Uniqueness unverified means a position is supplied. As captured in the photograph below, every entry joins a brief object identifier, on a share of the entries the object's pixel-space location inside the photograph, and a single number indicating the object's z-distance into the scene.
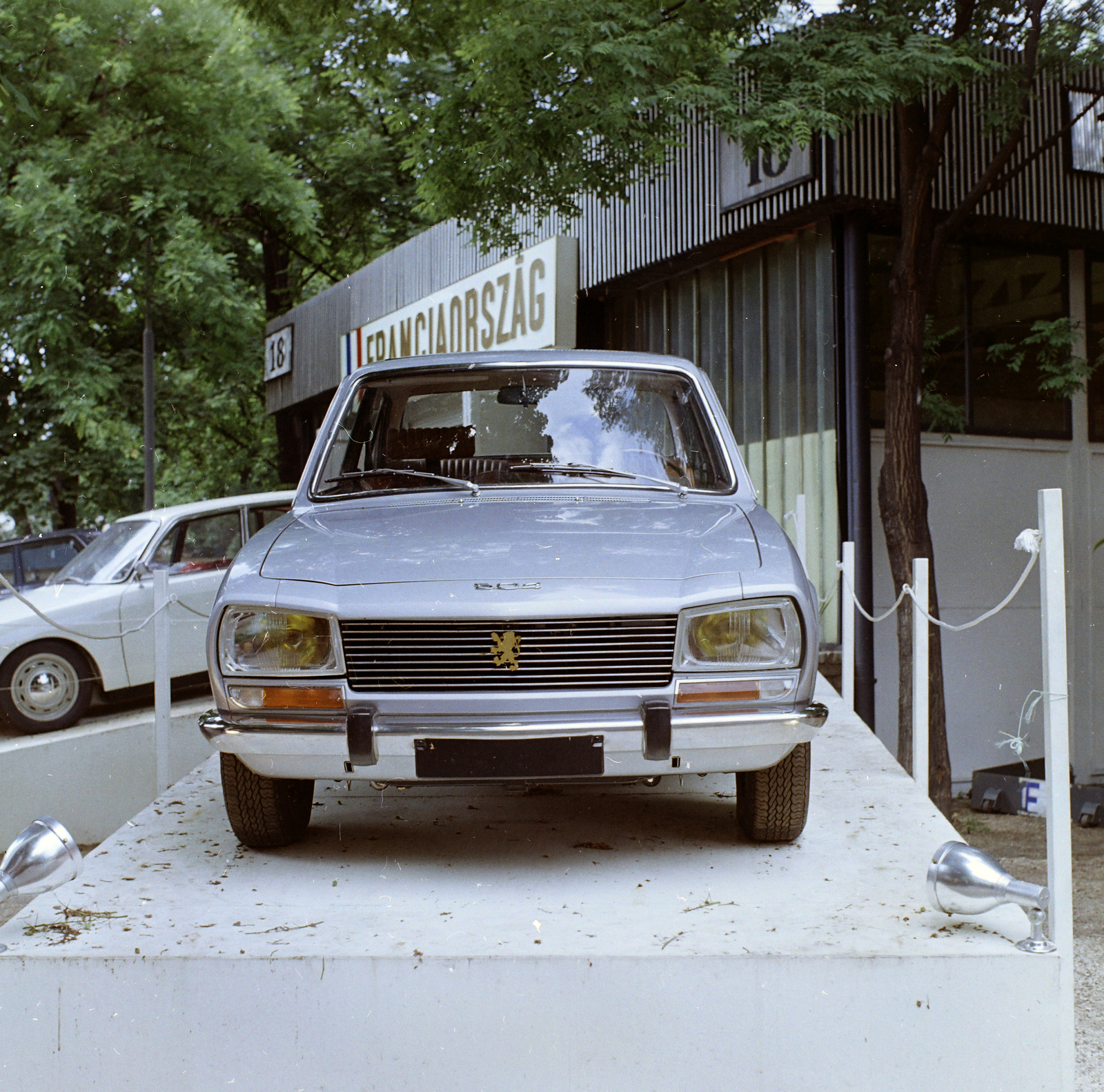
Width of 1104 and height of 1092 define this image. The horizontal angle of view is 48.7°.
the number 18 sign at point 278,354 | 20.69
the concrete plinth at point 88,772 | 9.15
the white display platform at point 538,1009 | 2.54
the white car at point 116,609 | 9.26
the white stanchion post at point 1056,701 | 2.83
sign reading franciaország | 13.11
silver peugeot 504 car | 3.14
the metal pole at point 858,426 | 10.45
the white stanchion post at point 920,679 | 4.98
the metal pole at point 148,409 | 17.47
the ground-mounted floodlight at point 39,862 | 2.86
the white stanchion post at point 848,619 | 6.07
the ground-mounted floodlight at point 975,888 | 2.70
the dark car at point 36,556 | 14.70
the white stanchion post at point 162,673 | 5.53
